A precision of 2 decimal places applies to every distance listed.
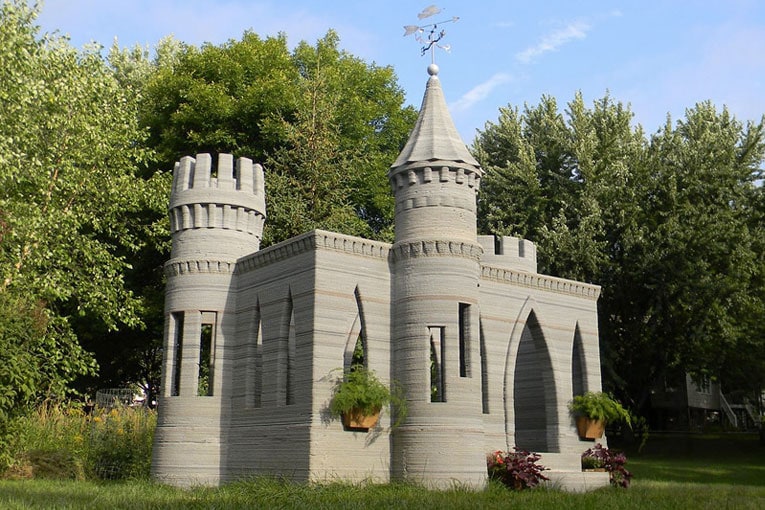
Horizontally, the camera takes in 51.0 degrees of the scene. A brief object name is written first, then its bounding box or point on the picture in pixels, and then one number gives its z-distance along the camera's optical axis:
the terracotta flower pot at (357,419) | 15.93
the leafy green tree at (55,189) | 21.47
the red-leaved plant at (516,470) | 16.97
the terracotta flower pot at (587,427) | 20.41
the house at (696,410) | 54.03
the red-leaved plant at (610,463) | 19.11
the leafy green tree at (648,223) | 30.72
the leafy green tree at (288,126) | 30.61
